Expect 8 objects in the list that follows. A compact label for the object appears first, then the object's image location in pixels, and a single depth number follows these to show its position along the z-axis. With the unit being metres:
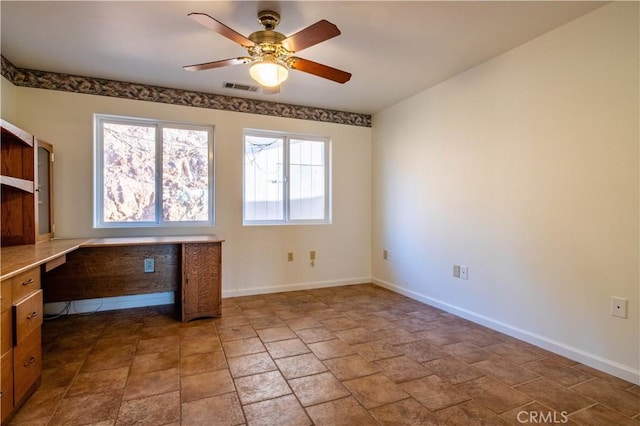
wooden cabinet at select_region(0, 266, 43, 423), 1.61
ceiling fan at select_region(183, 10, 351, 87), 1.98
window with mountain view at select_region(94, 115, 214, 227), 3.50
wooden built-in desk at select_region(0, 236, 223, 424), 2.91
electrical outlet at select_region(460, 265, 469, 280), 3.20
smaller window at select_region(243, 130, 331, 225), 4.12
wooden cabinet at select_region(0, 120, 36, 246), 2.65
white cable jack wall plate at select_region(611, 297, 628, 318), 2.10
